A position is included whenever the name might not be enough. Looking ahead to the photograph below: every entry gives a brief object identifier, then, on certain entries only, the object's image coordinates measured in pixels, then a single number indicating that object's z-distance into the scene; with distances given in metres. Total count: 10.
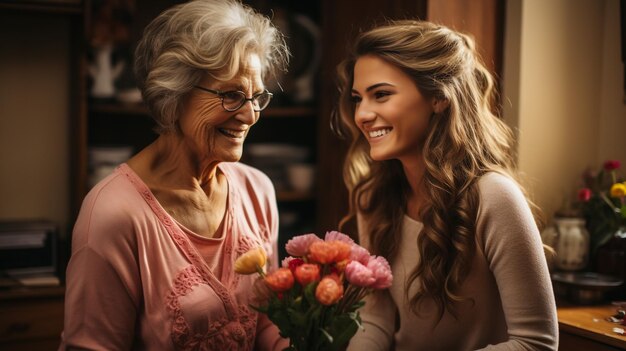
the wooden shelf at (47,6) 2.27
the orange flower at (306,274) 1.08
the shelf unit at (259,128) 2.48
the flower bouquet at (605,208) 2.09
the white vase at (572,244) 2.11
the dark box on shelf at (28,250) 2.27
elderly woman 1.33
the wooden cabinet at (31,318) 2.18
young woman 1.43
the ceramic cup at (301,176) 2.89
